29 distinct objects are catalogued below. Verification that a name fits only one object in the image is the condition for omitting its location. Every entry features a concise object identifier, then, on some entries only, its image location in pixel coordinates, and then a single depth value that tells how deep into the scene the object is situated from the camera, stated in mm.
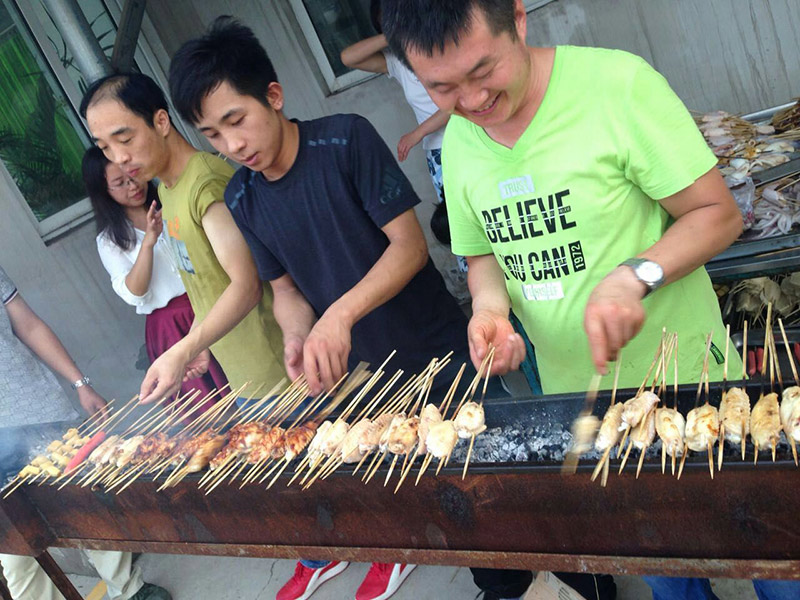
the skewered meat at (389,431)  2453
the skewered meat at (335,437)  2574
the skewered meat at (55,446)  3609
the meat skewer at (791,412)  1686
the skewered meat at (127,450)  3138
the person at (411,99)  5414
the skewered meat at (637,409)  2035
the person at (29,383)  4125
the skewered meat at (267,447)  2725
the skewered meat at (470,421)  2334
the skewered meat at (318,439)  2602
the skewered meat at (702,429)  1890
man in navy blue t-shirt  2848
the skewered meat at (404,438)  2359
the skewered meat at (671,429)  1900
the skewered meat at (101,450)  3254
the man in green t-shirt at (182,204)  3305
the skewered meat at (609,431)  2035
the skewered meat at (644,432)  1977
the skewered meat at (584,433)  2164
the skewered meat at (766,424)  1780
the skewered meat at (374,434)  2461
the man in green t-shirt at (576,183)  2008
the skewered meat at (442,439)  2266
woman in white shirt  4461
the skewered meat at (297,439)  2695
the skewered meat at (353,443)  2459
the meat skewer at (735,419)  1858
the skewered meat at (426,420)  2346
